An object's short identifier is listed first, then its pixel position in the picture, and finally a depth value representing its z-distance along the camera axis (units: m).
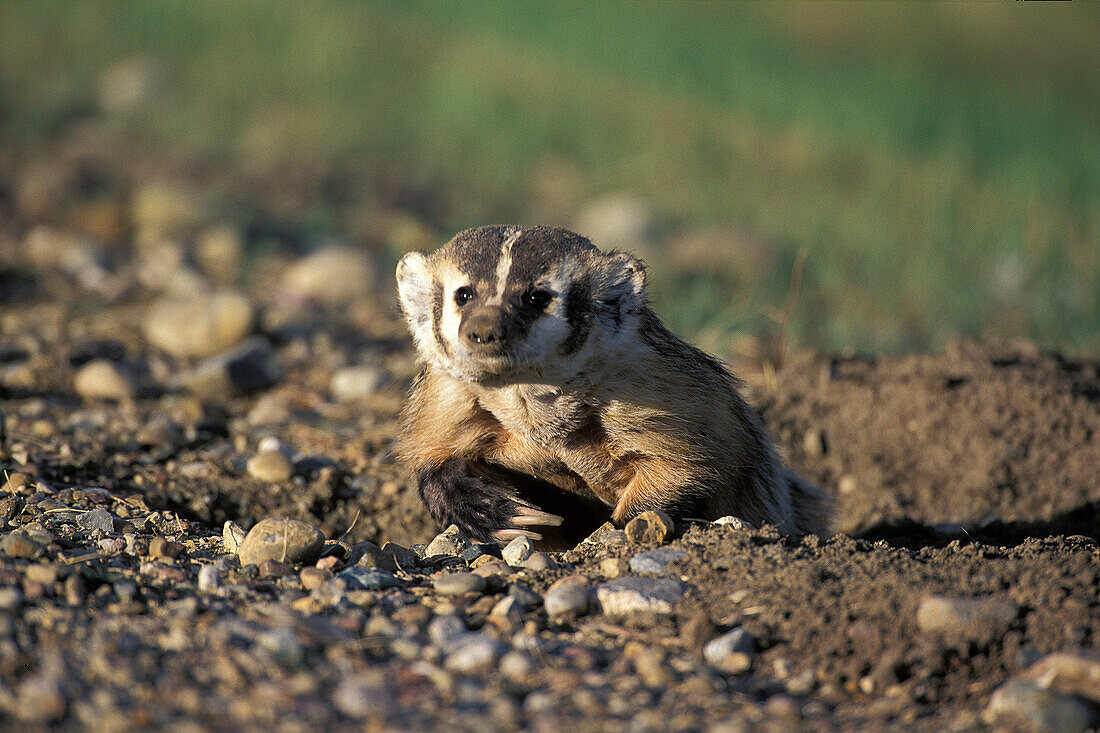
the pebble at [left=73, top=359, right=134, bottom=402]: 8.23
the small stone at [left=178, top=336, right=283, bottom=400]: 8.61
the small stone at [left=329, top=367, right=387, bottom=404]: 8.98
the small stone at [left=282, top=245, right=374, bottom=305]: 11.41
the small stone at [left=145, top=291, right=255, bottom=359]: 9.42
